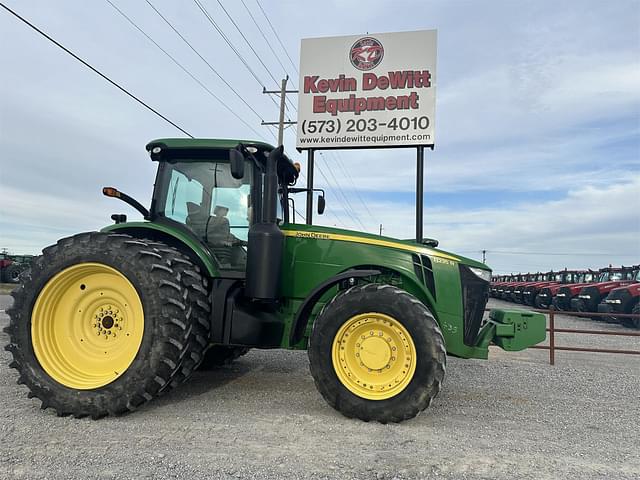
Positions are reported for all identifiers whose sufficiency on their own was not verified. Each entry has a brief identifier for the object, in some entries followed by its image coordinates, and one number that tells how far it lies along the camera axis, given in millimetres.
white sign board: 8812
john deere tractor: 3684
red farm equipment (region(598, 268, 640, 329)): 13633
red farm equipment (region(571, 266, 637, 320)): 15547
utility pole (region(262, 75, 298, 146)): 18438
